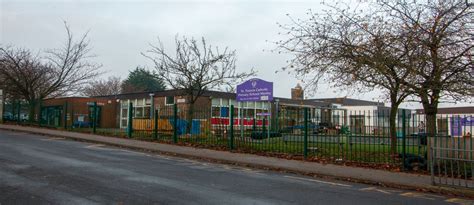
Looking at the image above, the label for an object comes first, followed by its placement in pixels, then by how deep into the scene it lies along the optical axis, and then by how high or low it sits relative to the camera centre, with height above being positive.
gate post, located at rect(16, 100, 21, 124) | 32.03 +0.15
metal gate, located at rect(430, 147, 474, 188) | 9.66 -1.33
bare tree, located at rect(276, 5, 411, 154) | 12.66 +1.90
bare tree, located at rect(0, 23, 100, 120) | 31.23 +2.94
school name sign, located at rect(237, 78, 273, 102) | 20.14 +1.29
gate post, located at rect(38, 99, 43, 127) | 29.65 -0.05
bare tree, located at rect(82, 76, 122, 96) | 72.25 +4.84
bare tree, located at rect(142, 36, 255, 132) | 23.92 +2.46
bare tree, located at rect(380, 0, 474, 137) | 12.11 +1.93
